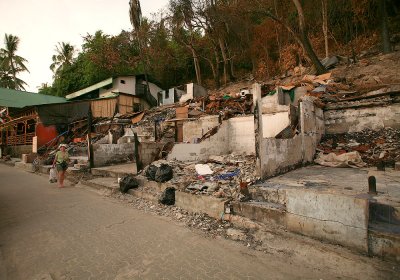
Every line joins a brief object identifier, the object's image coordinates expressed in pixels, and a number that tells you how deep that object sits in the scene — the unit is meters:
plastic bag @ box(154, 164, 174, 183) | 6.09
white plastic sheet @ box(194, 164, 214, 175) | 6.50
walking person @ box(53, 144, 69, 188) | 7.59
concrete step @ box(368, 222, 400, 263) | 2.53
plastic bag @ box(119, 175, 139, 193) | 6.29
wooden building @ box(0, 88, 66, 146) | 17.78
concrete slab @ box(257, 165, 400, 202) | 3.90
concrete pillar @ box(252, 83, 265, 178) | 4.88
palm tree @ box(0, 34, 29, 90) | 31.14
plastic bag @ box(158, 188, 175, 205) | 5.18
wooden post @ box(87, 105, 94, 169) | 9.53
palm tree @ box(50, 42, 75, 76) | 30.78
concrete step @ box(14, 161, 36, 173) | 11.87
